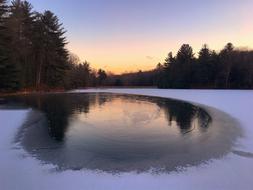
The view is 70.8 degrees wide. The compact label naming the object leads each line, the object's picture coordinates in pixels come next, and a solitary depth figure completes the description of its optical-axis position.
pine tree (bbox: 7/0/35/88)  23.56
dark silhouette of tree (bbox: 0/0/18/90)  20.37
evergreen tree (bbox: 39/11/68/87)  29.45
